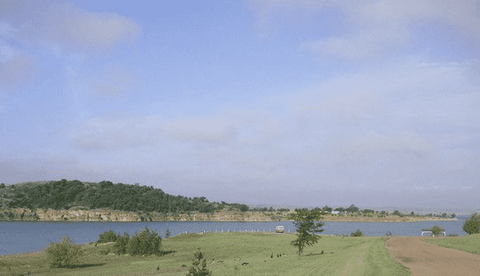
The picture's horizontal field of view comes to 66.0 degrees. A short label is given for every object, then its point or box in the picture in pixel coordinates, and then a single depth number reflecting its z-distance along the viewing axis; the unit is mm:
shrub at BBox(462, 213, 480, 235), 90375
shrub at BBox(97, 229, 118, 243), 86544
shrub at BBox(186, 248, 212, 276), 23391
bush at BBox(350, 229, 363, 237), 87656
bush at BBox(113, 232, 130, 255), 70688
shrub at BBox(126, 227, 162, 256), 67375
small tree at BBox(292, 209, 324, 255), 53812
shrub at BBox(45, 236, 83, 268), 55062
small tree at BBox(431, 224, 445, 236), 99500
